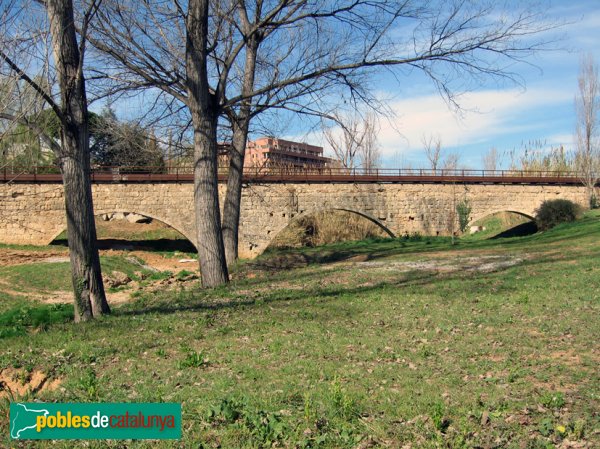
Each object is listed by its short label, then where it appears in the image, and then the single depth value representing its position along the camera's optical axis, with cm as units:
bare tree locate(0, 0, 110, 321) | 722
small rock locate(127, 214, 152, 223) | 3456
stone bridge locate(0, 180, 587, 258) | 2566
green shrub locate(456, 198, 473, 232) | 2369
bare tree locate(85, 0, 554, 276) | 965
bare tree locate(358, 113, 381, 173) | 4144
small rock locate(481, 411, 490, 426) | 382
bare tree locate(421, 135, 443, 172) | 4700
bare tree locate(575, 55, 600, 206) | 3127
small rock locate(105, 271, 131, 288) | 1606
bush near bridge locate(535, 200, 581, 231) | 2659
